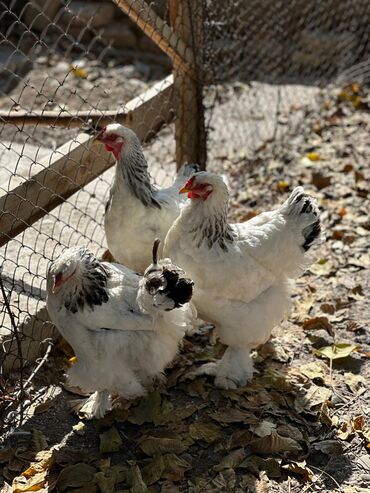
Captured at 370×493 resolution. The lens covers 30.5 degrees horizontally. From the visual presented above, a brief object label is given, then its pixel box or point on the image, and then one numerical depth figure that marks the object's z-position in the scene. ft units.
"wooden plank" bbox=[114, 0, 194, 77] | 11.62
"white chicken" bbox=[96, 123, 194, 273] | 11.02
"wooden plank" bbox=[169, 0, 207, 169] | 13.10
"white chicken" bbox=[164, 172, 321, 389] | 10.24
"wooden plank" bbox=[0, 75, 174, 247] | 10.14
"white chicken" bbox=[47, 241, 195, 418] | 9.48
